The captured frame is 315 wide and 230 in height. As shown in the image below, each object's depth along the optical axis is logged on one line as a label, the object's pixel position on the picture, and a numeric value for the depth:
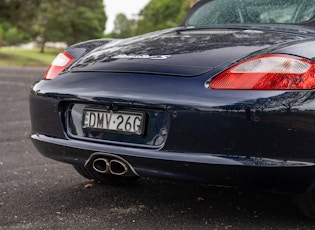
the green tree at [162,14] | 75.56
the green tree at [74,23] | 70.44
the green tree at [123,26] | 107.44
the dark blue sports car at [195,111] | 2.62
